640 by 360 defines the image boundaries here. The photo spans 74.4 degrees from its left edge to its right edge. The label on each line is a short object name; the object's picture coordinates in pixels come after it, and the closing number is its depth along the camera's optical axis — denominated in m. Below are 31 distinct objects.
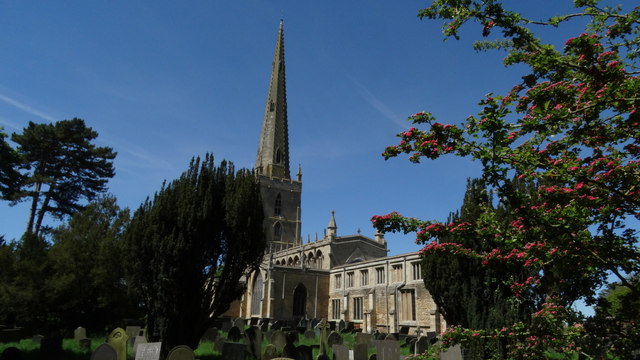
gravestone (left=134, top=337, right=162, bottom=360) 8.26
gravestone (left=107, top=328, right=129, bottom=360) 9.57
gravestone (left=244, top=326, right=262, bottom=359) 13.27
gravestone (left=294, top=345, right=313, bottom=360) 11.29
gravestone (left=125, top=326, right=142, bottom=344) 15.05
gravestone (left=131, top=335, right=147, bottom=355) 11.25
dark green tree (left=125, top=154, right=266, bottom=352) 11.05
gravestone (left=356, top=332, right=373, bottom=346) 15.43
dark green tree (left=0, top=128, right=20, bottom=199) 14.89
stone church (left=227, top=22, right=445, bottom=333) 30.50
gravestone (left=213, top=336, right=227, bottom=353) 14.04
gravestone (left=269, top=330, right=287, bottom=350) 13.79
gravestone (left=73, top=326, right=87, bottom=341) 15.10
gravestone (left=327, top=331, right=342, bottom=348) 15.41
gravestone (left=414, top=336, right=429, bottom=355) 14.91
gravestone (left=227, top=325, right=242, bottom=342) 17.22
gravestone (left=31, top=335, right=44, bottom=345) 14.32
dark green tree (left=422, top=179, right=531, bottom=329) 10.59
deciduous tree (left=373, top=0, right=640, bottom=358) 4.68
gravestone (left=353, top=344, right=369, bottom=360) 11.78
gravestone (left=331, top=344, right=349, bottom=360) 10.84
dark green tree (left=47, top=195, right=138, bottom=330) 18.33
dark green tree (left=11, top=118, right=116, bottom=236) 28.98
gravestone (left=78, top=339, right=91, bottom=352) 13.36
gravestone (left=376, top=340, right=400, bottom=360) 10.58
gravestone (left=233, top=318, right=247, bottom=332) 23.44
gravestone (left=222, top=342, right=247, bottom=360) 9.46
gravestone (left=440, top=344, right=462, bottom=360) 9.37
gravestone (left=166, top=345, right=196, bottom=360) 8.16
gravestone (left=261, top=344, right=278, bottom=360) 10.81
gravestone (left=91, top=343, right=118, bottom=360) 7.90
